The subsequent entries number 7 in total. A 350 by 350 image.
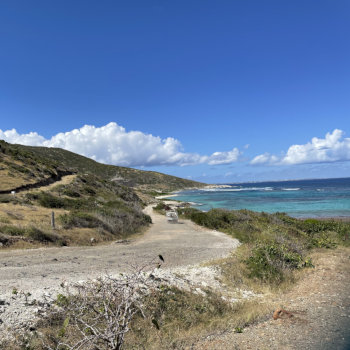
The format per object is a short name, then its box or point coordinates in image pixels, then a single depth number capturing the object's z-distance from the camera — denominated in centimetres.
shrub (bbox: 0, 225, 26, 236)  1406
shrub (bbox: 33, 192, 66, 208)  2298
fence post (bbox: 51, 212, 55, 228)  1620
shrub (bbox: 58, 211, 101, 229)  1736
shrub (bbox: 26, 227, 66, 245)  1433
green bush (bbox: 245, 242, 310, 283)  1105
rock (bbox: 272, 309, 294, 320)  741
